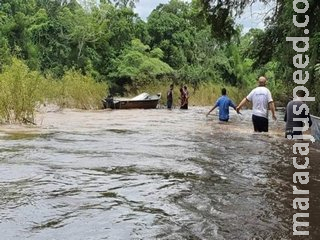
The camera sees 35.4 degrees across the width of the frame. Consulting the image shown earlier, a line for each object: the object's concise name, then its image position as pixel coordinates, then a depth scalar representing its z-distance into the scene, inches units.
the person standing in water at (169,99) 1179.9
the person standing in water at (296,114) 402.0
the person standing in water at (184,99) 1155.9
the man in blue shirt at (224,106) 619.5
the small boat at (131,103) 1141.7
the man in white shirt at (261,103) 451.5
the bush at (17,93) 538.5
